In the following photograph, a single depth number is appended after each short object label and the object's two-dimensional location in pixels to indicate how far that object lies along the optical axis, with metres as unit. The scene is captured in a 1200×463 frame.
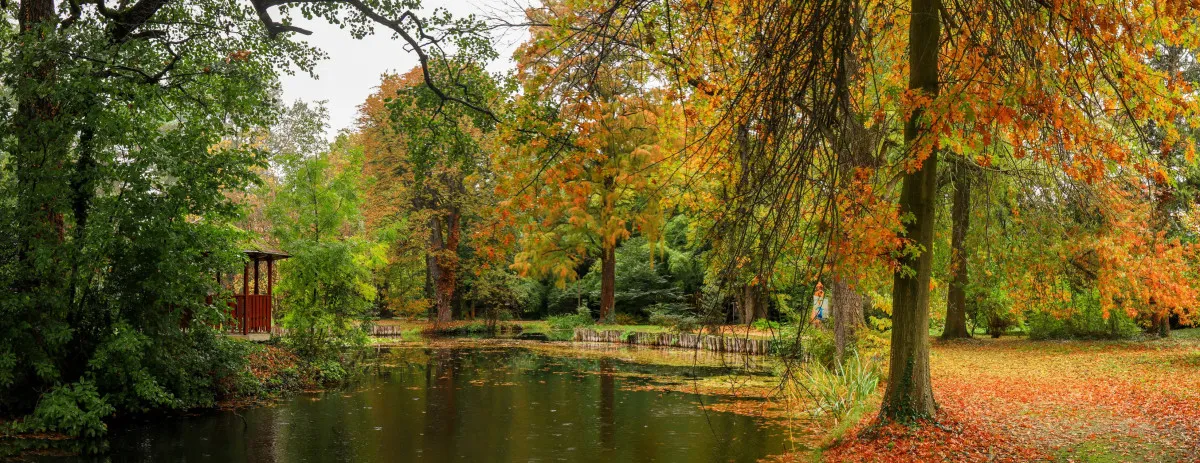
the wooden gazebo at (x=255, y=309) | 15.96
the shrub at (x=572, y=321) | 28.94
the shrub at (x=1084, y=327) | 19.03
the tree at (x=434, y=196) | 29.11
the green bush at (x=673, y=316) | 23.88
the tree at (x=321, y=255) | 15.52
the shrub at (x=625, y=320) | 29.69
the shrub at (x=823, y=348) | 12.66
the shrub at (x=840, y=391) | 8.88
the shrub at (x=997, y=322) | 22.28
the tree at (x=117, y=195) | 9.40
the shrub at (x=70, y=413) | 9.12
